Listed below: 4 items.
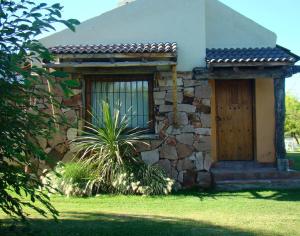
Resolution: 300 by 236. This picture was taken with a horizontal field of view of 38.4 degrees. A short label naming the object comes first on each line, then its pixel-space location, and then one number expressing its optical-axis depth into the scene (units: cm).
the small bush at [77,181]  865
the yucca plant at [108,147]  899
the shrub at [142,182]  868
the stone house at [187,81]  950
